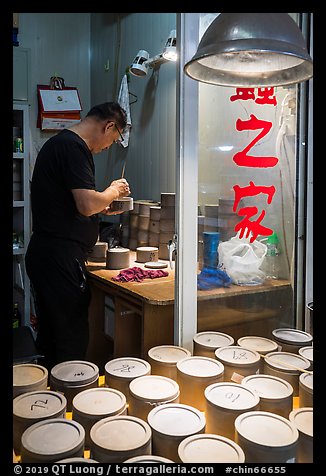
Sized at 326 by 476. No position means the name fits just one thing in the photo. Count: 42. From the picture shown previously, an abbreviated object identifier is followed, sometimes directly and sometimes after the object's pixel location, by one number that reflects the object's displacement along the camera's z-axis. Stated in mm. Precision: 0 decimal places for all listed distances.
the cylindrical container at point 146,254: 2906
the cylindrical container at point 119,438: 1033
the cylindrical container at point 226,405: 1203
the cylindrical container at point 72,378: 1348
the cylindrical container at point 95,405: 1184
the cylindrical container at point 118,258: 2777
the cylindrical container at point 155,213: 3016
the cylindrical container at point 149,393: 1263
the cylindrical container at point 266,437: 1057
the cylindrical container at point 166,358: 1493
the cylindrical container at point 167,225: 2922
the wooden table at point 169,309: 1948
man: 2143
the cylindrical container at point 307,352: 1542
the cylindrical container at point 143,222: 3109
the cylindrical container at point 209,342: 1604
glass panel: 1896
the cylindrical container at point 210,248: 1929
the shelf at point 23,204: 3639
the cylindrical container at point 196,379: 1377
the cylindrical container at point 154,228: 3023
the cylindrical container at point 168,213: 2930
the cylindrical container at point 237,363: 1471
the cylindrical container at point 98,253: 3023
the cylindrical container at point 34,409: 1151
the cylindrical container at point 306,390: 1304
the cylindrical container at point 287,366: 1462
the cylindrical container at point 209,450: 1046
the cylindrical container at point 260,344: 1620
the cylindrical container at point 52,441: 1010
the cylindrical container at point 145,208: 3135
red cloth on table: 2504
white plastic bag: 2049
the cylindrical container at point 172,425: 1112
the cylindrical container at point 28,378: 1300
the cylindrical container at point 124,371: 1388
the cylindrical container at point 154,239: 3059
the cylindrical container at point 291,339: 1683
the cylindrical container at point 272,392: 1291
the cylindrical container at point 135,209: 3233
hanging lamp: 1049
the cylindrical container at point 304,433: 1105
